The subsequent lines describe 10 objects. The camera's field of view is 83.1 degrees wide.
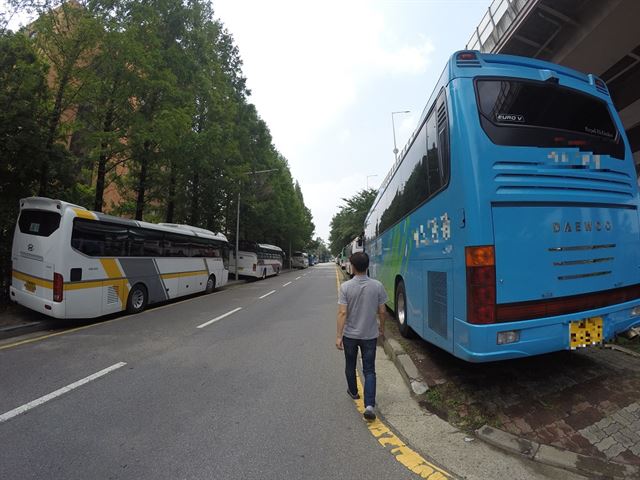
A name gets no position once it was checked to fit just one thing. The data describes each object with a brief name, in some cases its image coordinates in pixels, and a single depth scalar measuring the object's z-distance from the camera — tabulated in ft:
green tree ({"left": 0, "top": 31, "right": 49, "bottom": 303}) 29.73
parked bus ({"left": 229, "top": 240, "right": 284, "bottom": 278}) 87.76
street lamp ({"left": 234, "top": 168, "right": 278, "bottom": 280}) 80.63
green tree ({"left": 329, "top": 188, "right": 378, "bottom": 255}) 114.32
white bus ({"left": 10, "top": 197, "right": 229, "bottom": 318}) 27.43
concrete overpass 26.35
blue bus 11.61
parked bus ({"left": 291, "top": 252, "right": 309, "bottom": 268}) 194.29
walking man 12.57
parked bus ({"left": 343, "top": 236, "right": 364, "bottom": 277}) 75.23
